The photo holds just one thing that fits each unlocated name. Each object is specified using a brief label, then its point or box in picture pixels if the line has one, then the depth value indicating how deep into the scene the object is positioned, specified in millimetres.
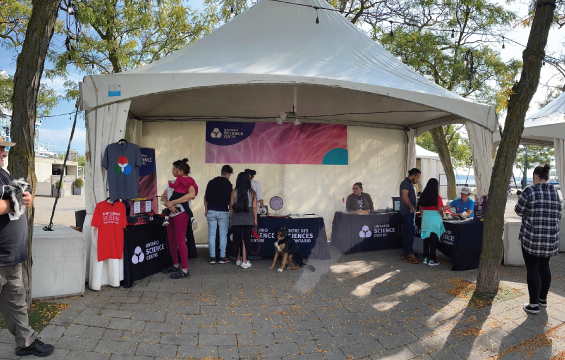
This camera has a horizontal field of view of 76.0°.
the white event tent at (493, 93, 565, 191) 7652
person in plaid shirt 3914
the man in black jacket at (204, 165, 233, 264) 5738
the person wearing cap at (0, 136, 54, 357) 2666
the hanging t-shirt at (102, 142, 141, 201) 4652
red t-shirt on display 4379
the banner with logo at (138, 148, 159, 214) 7045
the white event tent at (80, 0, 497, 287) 4766
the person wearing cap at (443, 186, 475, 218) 6816
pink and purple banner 7582
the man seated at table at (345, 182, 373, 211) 7320
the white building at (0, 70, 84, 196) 23703
